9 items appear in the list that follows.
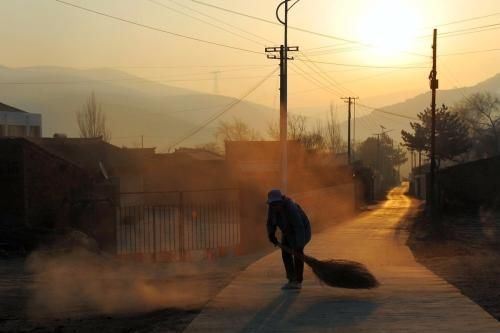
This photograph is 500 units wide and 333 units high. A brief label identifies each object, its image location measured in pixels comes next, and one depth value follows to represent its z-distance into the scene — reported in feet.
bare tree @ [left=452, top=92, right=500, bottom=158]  328.08
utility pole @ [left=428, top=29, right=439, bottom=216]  123.65
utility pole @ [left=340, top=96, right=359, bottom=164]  242.66
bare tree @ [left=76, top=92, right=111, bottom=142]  281.33
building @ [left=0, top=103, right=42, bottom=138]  194.49
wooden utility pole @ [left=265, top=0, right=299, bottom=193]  107.20
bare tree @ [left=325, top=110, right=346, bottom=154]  309.83
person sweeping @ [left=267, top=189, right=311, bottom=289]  33.53
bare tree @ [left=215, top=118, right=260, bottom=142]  313.18
